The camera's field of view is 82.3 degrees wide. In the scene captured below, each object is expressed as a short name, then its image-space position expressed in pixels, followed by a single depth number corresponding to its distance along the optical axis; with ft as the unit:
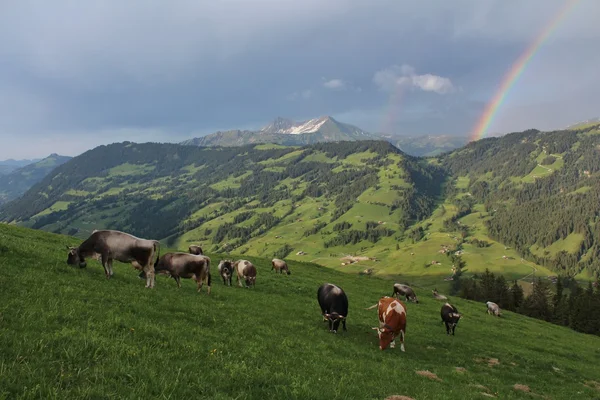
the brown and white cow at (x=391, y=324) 71.20
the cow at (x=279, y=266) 179.22
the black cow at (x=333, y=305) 75.77
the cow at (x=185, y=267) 81.25
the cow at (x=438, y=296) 202.65
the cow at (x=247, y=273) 117.91
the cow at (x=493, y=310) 192.34
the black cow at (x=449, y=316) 110.32
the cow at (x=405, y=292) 170.40
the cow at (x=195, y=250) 143.74
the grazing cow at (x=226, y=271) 113.91
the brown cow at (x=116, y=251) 68.13
